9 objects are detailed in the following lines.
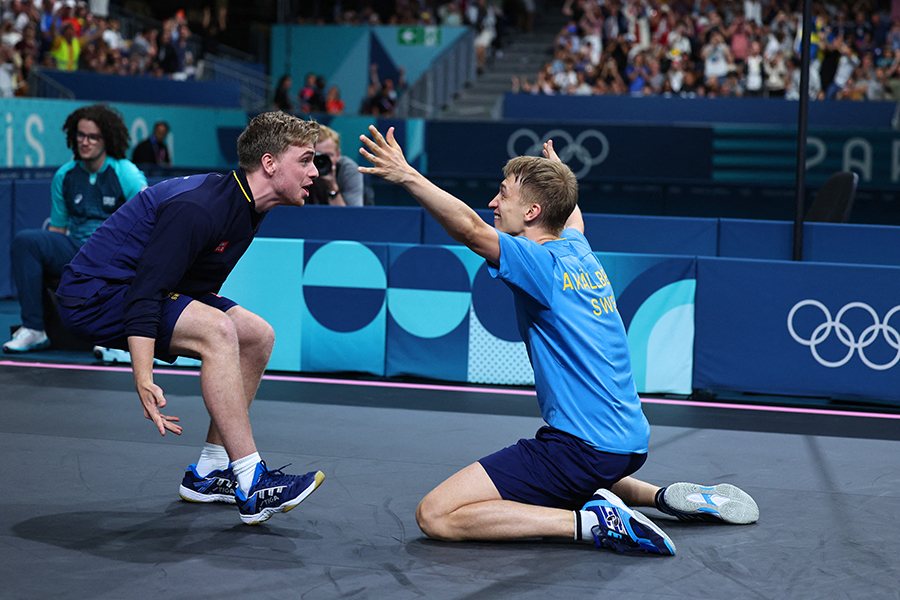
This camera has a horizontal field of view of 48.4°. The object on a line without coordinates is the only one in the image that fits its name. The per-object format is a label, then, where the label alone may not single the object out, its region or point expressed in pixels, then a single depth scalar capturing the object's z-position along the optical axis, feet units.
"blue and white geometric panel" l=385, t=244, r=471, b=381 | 23.99
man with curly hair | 24.41
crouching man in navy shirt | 12.56
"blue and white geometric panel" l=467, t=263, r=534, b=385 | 23.68
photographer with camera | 29.40
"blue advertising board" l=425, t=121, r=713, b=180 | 55.52
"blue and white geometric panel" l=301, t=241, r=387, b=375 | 24.32
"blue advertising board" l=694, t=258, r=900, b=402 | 22.16
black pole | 24.59
